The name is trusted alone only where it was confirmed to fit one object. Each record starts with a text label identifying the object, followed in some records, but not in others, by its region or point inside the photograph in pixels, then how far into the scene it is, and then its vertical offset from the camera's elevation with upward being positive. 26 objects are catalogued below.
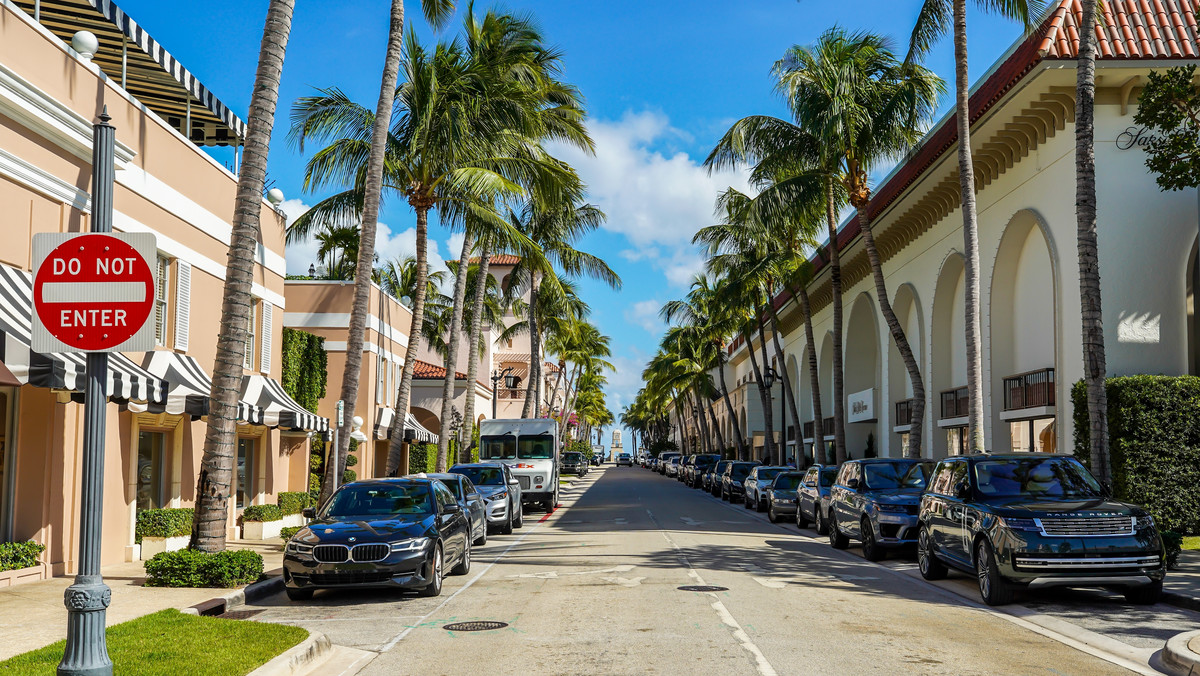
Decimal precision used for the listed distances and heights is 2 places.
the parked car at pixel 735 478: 39.38 -2.24
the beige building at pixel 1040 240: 21.97 +4.61
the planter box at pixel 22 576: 13.04 -2.03
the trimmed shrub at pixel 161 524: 17.31 -1.75
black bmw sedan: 12.58 -1.59
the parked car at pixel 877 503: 17.55 -1.49
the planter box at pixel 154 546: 17.34 -2.12
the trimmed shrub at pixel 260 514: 21.86 -1.98
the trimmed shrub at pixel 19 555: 13.15 -1.74
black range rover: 11.58 -1.34
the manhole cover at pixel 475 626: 10.76 -2.20
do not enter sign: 6.56 +0.83
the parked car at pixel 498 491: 24.03 -1.65
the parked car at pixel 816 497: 23.84 -1.84
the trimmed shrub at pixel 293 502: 24.23 -1.95
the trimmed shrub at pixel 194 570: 13.26 -1.94
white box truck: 31.78 -0.91
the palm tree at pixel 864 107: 24.64 +7.78
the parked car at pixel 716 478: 44.69 -2.61
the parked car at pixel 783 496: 27.50 -2.04
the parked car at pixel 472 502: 18.91 -1.54
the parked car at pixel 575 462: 71.25 -2.84
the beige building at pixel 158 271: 13.58 +2.60
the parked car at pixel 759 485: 33.06 -2.12
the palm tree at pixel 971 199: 19.53 +4.38
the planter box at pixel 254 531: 21.80 -2.33
